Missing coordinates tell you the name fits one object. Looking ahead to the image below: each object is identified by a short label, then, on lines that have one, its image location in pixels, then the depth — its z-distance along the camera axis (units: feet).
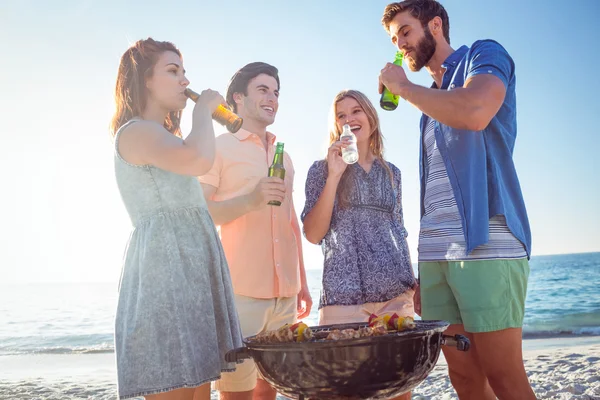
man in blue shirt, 7.34
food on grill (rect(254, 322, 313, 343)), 6.25
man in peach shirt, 10.12
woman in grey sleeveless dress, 6.87
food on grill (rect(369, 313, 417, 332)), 6.27
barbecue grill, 5.53
